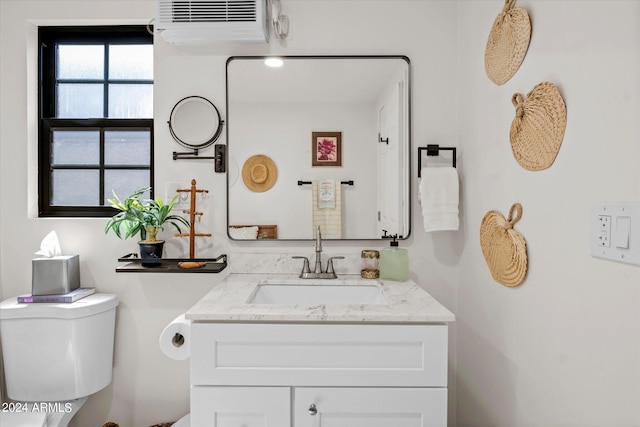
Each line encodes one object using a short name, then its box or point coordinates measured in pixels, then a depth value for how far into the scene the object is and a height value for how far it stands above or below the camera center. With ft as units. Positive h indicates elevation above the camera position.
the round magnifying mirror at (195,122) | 6.12 +1.31
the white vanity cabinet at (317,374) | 4.08 -1.68
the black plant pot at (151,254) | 5.59 -0.65
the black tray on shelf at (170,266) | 5.46 -0.81
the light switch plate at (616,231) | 2.60 -0.16
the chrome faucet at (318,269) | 5.85 -0.89
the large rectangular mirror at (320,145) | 6.04 +0.94
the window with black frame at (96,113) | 6.54 +1.55
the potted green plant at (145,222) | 5.70 -0.20
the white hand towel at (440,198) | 5.73 +0.15
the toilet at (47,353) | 5.46 -1.96
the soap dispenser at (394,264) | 5.68 -0.79
